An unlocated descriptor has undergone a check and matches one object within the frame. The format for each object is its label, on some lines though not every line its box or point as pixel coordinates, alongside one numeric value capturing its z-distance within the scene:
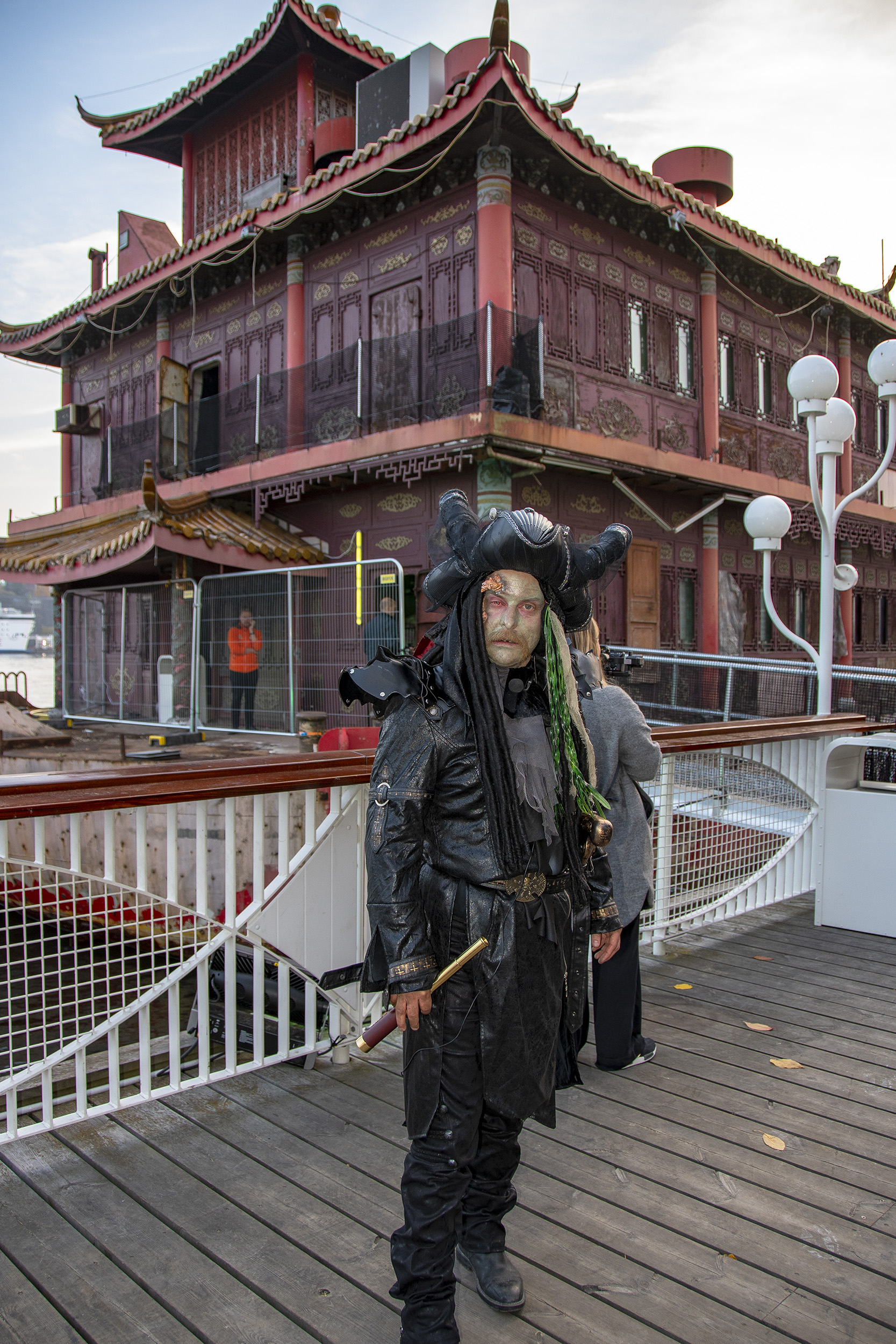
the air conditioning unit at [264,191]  15.03
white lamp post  6.75
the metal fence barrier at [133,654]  11.77
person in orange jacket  10.19
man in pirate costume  2.03
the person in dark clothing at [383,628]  9.15
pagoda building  11.31
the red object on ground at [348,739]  6.52
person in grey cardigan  3.36
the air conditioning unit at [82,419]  18.61
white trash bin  5.10
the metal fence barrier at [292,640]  9.73
